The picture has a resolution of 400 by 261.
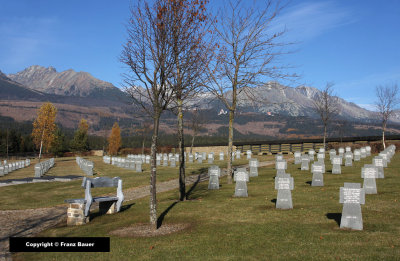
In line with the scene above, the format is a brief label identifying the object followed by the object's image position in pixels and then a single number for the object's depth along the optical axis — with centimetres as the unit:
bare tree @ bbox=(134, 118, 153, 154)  6528
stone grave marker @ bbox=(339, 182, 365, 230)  897
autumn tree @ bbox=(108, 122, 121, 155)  8869
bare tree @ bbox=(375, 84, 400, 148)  3880
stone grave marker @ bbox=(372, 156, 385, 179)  1797
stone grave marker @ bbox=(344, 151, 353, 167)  2489
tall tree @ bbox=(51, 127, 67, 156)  7952
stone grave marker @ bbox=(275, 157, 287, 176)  2114
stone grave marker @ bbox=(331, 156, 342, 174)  2122
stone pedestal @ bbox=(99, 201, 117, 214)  1360
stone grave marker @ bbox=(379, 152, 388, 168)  2247
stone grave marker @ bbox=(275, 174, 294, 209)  1184
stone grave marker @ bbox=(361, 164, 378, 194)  1374
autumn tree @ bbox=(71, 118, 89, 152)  8612
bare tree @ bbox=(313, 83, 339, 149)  3727
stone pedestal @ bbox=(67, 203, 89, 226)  1192
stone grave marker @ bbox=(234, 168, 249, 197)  1497
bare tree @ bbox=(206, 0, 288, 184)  1886
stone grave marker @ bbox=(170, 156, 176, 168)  3882
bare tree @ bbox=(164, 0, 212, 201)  1184
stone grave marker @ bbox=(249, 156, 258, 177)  2328
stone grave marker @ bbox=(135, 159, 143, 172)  3303
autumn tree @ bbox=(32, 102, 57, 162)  5595
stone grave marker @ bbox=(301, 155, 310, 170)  2444
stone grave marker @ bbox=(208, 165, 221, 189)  1794
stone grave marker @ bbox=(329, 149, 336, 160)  2916
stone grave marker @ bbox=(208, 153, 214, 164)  3988
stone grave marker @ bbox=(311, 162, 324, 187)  1695
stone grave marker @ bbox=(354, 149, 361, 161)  2859
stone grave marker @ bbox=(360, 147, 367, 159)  3257
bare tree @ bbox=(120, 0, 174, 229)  1055
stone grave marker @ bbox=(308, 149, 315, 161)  3194
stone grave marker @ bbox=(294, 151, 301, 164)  3050
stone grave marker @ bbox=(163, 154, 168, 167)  3988
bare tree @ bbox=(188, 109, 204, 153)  5310
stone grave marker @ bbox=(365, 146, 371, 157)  3453
